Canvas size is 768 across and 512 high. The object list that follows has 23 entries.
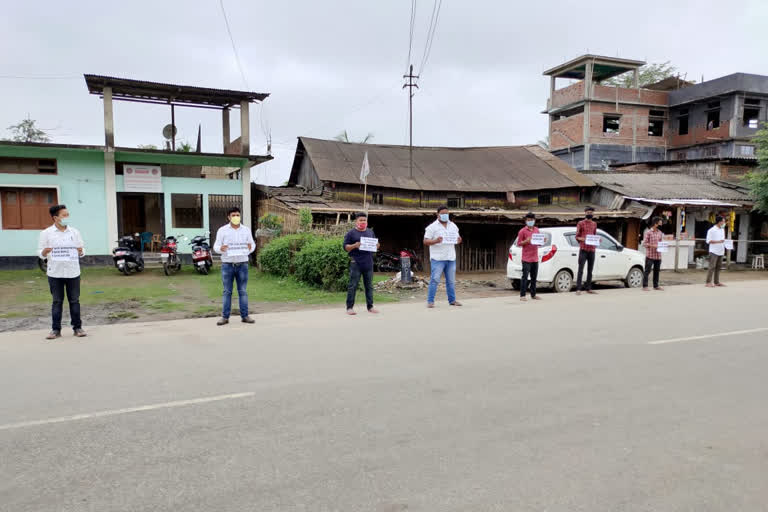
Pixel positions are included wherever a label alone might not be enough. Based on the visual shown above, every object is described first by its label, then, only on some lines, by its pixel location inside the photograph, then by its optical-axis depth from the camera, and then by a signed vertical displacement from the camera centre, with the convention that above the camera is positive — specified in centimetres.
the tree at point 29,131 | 3368 +582
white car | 1304 -86
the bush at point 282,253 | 1420 -78
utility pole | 2169 +534
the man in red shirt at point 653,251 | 1295 -58
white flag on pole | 1482 +155
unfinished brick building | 3288 +726
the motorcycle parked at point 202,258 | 1631 -104
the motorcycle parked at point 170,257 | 1620 -99
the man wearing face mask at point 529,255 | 1124 -60
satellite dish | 2009 +349
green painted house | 1738 +142
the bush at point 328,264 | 1225 -91
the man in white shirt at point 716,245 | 1405 -48
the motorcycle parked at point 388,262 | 1812 -124
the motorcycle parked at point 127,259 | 1593 -107
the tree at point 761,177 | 2044 +193
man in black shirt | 956 -61
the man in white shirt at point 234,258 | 848 -53
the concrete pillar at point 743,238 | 2336 -46
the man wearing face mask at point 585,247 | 1211 -46
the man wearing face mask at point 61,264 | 740 -56
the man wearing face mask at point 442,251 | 1030 -49
